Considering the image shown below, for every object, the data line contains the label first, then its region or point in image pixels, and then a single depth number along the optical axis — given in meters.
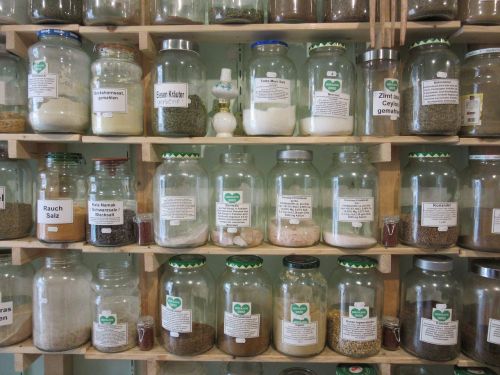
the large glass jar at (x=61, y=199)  1.21
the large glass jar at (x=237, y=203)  1.20
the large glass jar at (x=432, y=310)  1.21
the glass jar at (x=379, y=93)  1.19
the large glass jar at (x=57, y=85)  1.18
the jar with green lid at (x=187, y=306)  1.23
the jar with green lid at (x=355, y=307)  1.22
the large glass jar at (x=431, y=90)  1.16
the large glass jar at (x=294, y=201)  1.20
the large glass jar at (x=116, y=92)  1.18
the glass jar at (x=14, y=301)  1.28
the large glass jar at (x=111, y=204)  1.21
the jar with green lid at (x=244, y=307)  1.22
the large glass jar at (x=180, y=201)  1.19
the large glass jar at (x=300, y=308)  1.21
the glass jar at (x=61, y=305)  1.26
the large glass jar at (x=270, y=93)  1.18
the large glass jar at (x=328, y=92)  1.19
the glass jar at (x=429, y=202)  1.19
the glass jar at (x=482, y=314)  1.20
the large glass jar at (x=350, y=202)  1.19
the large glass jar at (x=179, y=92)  1.17
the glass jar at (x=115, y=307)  1.26
